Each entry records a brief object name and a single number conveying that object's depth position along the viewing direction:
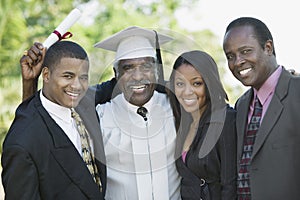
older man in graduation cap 3.69
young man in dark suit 2.96
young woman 3.47
